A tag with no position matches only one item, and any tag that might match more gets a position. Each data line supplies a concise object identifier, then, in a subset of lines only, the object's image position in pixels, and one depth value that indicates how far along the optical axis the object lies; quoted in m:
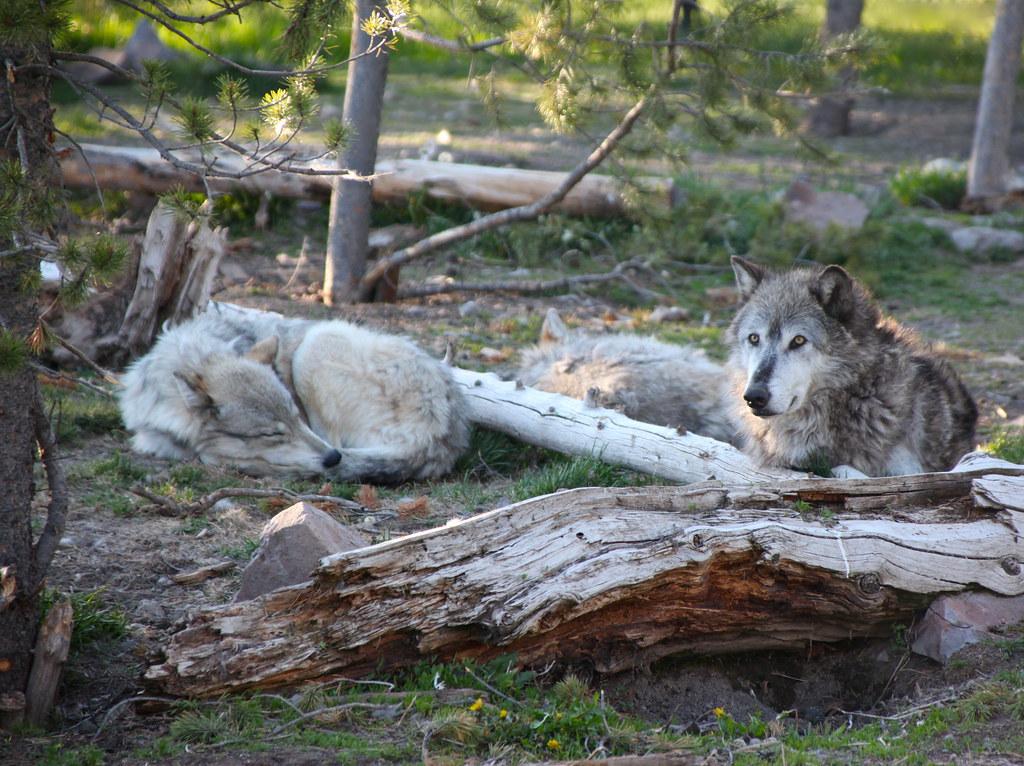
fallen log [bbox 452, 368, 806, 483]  10.59
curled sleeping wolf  12.23
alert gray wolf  9.86
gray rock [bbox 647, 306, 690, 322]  19.09
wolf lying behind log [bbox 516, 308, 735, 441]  12.48
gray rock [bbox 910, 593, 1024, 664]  7.57
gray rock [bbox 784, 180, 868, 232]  22.84
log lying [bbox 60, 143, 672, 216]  21.62
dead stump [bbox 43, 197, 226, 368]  14.88
